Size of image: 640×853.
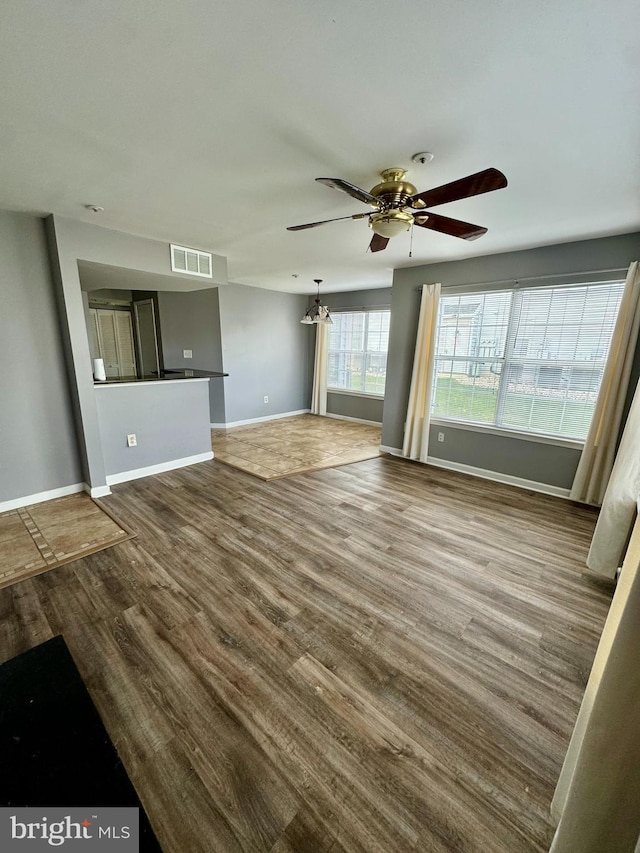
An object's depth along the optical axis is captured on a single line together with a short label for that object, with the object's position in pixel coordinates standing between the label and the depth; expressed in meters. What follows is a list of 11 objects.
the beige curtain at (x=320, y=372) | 6.61
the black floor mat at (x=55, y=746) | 1.02
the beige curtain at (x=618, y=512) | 2.05
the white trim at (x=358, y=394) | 6.29
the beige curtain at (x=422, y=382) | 4.03
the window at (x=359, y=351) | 6.11
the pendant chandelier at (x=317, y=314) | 5.27
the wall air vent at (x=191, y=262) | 3.40
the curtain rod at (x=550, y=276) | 2.91
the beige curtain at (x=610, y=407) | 2.83
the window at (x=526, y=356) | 3.15
